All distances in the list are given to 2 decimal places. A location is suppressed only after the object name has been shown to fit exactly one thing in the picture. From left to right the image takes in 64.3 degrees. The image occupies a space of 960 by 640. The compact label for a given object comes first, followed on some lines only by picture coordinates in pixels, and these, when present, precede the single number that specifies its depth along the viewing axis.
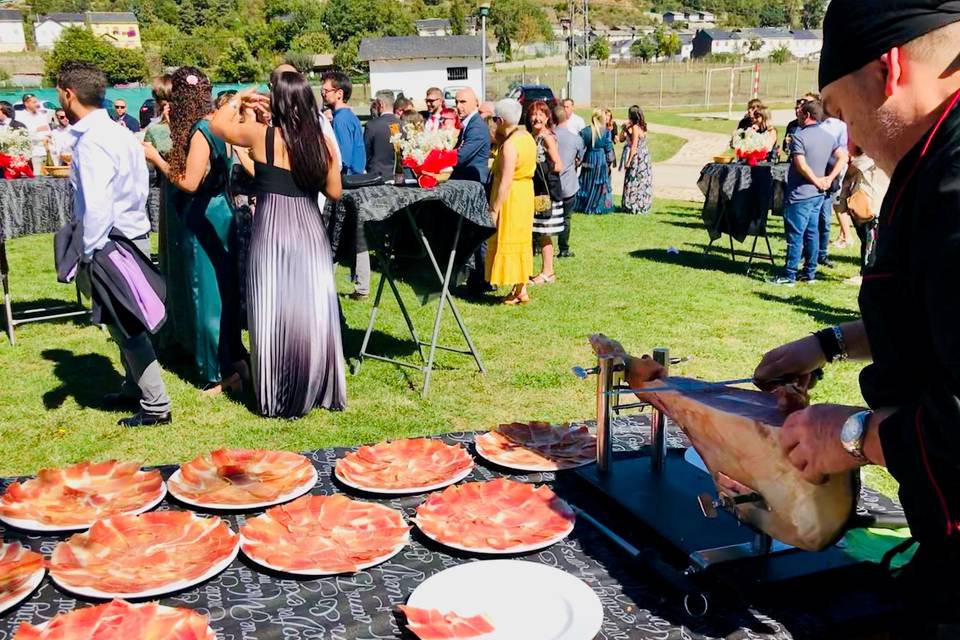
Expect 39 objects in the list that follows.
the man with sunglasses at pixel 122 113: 13.48
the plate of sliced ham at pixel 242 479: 2.04
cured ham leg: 1.41
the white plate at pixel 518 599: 1.49
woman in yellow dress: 6.99
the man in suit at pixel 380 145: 9.05
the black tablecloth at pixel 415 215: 4.80
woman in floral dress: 12.73
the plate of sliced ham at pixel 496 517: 1.80
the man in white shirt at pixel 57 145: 7.98
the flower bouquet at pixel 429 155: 5.25
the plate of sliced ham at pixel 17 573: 1.56
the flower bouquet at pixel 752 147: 9.45
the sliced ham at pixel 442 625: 1.44
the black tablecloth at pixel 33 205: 6.54
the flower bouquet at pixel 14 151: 6.91
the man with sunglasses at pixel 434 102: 9.08
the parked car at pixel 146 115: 12.52
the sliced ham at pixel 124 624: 1.42
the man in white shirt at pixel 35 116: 13.85
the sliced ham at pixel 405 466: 2.12
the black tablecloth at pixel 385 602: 1.48
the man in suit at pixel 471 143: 7.45
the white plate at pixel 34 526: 1.88
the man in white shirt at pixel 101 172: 4.02
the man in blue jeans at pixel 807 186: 7.99
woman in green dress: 4.89
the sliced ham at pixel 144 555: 1.63
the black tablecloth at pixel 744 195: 9.12
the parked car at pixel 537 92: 25.27
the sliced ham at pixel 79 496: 1.92
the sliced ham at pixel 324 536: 1.72
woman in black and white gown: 4.34
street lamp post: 24.04
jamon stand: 1.54
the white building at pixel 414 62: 59.12
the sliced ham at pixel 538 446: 2.23
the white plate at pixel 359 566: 1.68
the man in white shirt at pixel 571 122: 11.04
